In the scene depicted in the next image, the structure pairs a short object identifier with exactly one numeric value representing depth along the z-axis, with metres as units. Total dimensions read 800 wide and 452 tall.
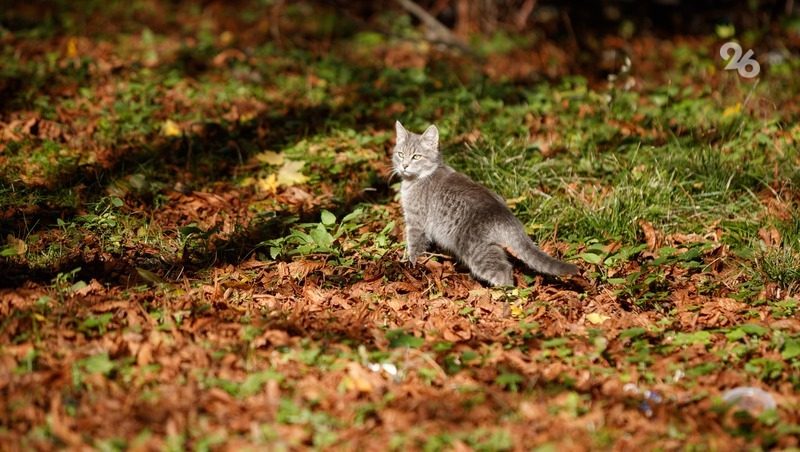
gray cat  10.68
